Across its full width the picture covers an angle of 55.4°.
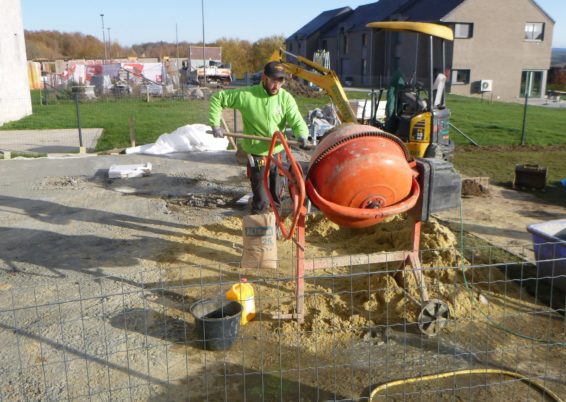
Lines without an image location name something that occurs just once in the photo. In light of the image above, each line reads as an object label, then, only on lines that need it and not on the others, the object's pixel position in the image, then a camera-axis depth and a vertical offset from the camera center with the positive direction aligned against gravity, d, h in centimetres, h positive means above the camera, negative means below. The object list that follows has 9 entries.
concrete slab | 1345 -178
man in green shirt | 547 -40
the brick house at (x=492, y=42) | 3412 +201
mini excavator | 879 -49
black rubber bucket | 398 -185
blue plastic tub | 477 -154
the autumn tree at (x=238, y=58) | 5872 +169
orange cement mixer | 388 -77
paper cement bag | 523 -159
